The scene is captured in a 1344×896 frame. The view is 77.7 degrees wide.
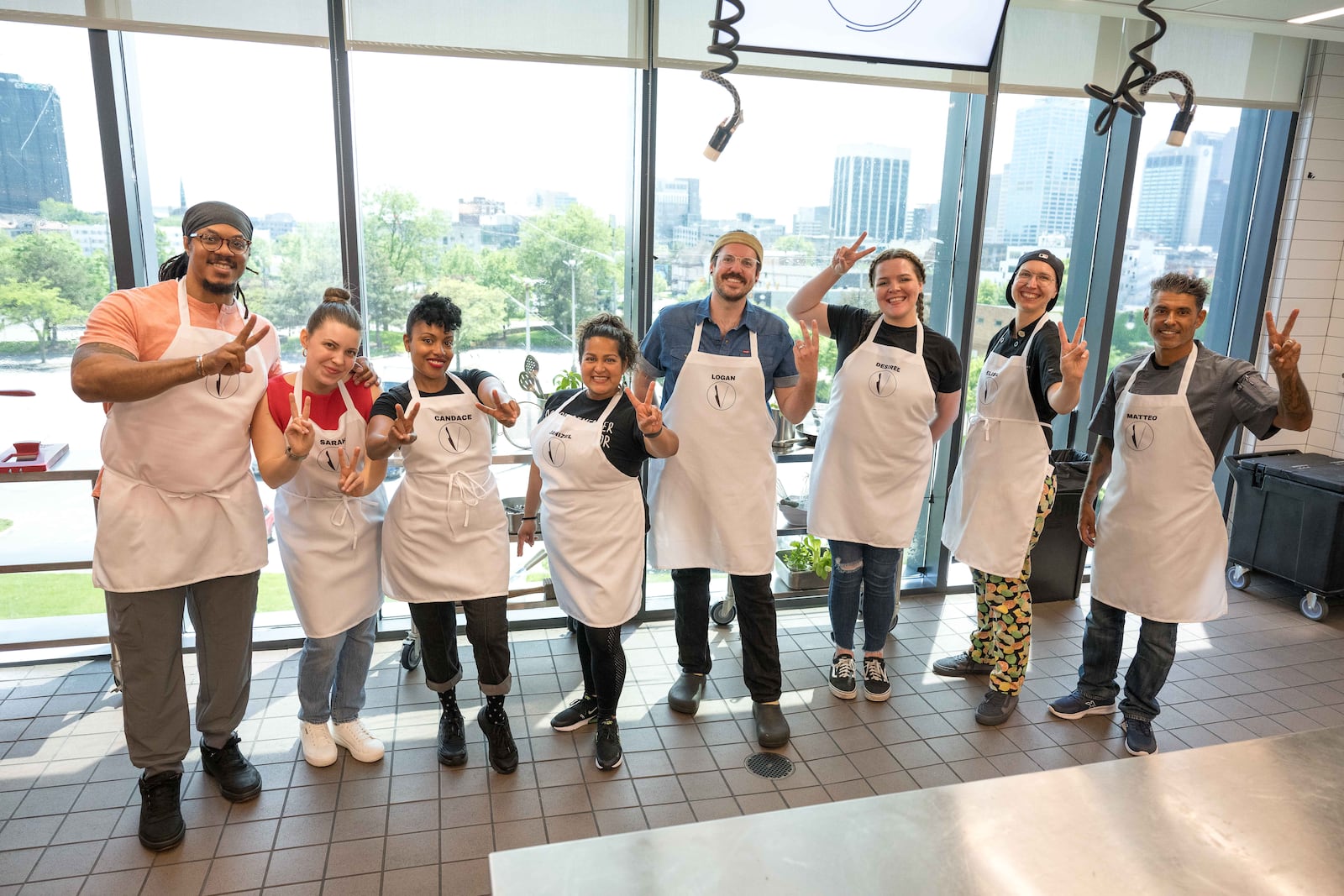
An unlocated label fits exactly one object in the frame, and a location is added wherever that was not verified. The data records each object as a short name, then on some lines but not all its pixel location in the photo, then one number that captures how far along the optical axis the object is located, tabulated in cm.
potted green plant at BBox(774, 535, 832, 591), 370
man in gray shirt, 250
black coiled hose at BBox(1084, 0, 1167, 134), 170
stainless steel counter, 97
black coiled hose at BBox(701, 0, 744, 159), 225
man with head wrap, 205
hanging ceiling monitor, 282
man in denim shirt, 266
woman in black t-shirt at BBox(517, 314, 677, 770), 240
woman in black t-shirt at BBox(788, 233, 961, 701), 279
